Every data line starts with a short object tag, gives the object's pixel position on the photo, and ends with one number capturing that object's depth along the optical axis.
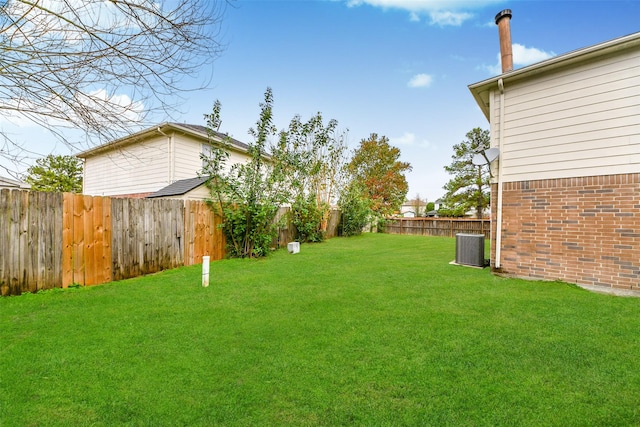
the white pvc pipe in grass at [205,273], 5.40
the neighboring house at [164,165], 11.38
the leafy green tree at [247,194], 8.25
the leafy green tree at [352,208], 16.25
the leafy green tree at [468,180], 23.25
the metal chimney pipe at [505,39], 6.74
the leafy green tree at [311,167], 11.35
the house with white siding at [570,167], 4.80
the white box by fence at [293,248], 9.85
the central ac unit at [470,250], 7.14
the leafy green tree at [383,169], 27.75
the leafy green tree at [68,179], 19.05
